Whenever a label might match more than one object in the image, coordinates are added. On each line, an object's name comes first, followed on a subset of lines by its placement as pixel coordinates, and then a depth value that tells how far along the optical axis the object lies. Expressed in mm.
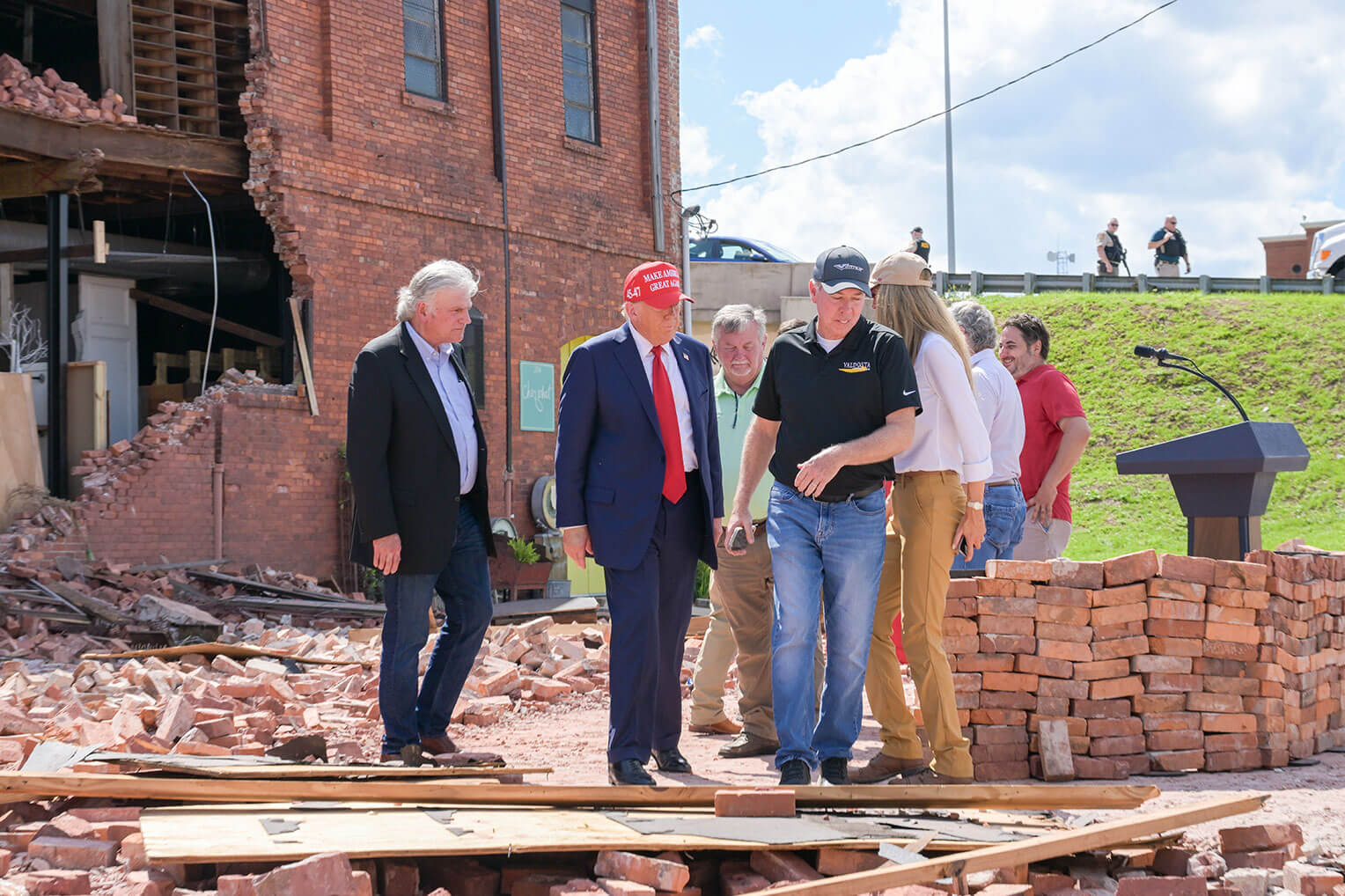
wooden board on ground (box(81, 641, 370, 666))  8758
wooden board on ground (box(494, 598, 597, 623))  13133
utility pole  31906
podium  6598
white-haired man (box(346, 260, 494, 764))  5258
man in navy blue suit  5031
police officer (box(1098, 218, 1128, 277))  32156
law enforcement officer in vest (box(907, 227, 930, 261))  19000
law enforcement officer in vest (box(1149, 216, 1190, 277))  31328
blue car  26016
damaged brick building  13172
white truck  30984
